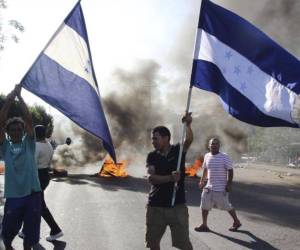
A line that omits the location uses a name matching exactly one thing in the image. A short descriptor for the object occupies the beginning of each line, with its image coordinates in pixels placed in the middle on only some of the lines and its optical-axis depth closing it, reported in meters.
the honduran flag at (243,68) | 3.01
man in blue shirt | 2.67
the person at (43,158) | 3.53
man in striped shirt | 4.11
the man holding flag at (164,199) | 2.56
